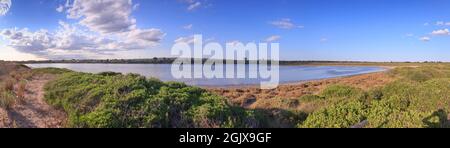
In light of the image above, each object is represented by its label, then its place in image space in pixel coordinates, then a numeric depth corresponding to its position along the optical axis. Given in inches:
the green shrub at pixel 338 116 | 277.6
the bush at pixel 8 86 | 571.5
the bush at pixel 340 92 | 473.1
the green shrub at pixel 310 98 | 484.4
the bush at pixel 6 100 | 382.6
